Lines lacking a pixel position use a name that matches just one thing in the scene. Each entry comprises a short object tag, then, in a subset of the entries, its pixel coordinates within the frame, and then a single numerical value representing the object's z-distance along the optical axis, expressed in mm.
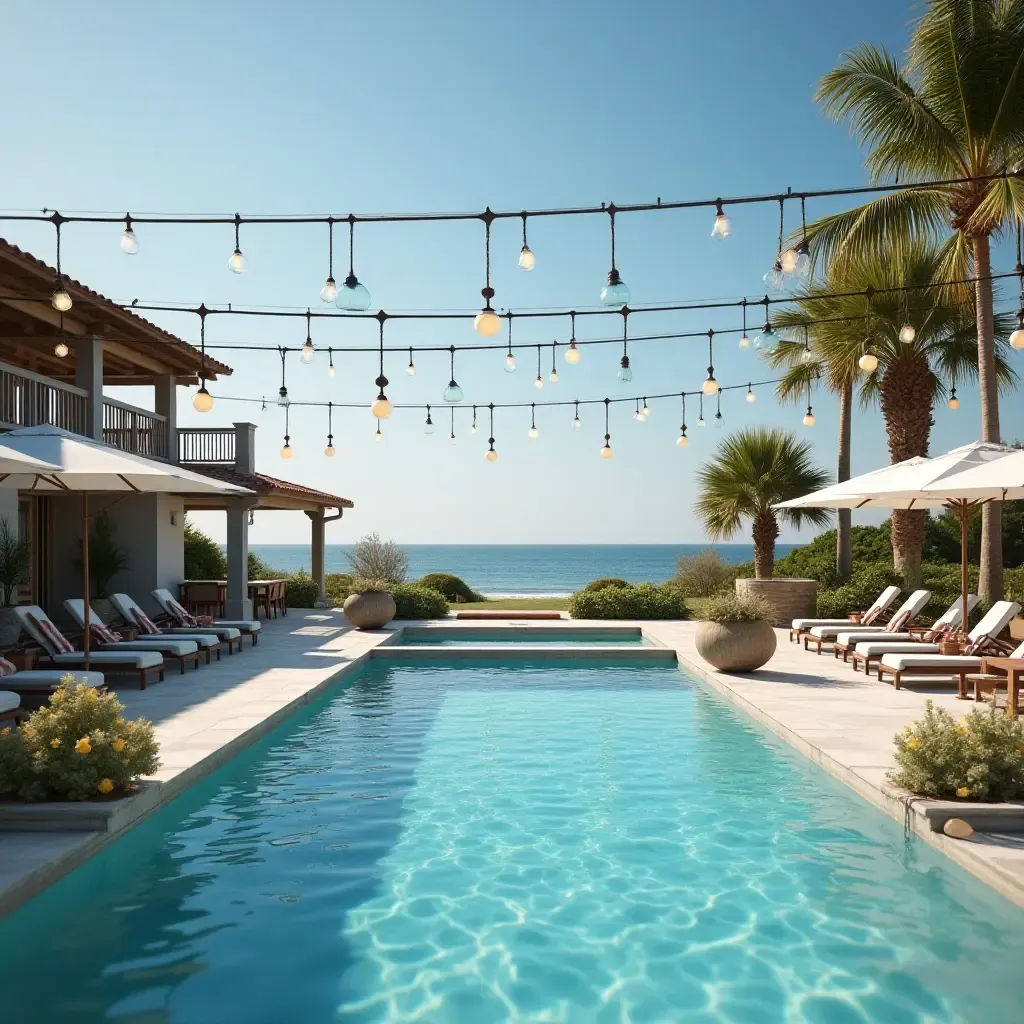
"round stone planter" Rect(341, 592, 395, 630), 17703
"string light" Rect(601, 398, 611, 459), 16317
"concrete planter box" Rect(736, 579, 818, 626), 18172
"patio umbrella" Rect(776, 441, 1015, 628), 10734
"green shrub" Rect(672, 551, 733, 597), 26906
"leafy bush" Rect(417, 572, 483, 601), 28266
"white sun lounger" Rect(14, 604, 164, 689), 10641
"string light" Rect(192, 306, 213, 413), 10172
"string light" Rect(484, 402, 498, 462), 16969
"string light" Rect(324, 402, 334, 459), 17906
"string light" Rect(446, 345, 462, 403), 11023
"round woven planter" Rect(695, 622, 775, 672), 11820
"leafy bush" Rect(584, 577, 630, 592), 25497
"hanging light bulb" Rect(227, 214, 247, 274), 7980
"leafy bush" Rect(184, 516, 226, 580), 25141
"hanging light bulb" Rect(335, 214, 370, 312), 7699
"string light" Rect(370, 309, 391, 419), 9883
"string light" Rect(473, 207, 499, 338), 7836
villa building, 14141
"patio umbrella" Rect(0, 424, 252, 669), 9828
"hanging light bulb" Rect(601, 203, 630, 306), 7672
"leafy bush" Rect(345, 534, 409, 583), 27047
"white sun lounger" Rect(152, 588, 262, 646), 15520
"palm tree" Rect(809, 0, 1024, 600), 14453
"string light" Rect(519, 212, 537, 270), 7762
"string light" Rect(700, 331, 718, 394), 11578
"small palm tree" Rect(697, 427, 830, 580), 20688
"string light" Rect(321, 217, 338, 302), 8336
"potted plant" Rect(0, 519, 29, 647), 13508
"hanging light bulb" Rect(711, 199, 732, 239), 7457
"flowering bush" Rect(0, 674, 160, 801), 5766
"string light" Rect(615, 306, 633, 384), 10945
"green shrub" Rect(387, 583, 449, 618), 20812
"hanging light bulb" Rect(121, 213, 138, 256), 7949
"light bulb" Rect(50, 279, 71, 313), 8281
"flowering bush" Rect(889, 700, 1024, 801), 5746
